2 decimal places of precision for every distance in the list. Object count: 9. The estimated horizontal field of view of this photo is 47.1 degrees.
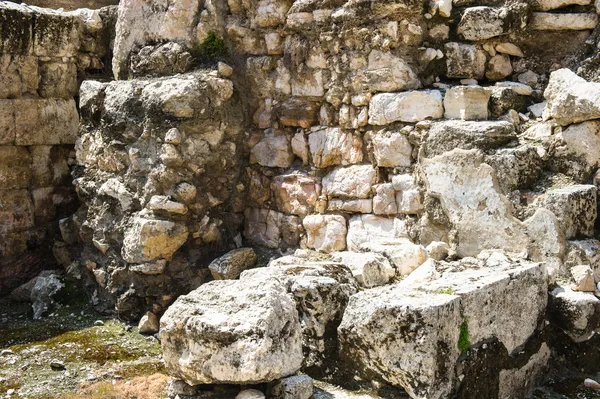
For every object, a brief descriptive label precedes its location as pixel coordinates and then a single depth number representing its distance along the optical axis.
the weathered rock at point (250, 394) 3.68
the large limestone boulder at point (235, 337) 3.62
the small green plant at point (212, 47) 6.36
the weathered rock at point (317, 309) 4.26
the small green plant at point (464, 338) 3.88
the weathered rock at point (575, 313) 4.50
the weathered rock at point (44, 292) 6.71
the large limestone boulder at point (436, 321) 3.70
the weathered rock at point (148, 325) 6.11
